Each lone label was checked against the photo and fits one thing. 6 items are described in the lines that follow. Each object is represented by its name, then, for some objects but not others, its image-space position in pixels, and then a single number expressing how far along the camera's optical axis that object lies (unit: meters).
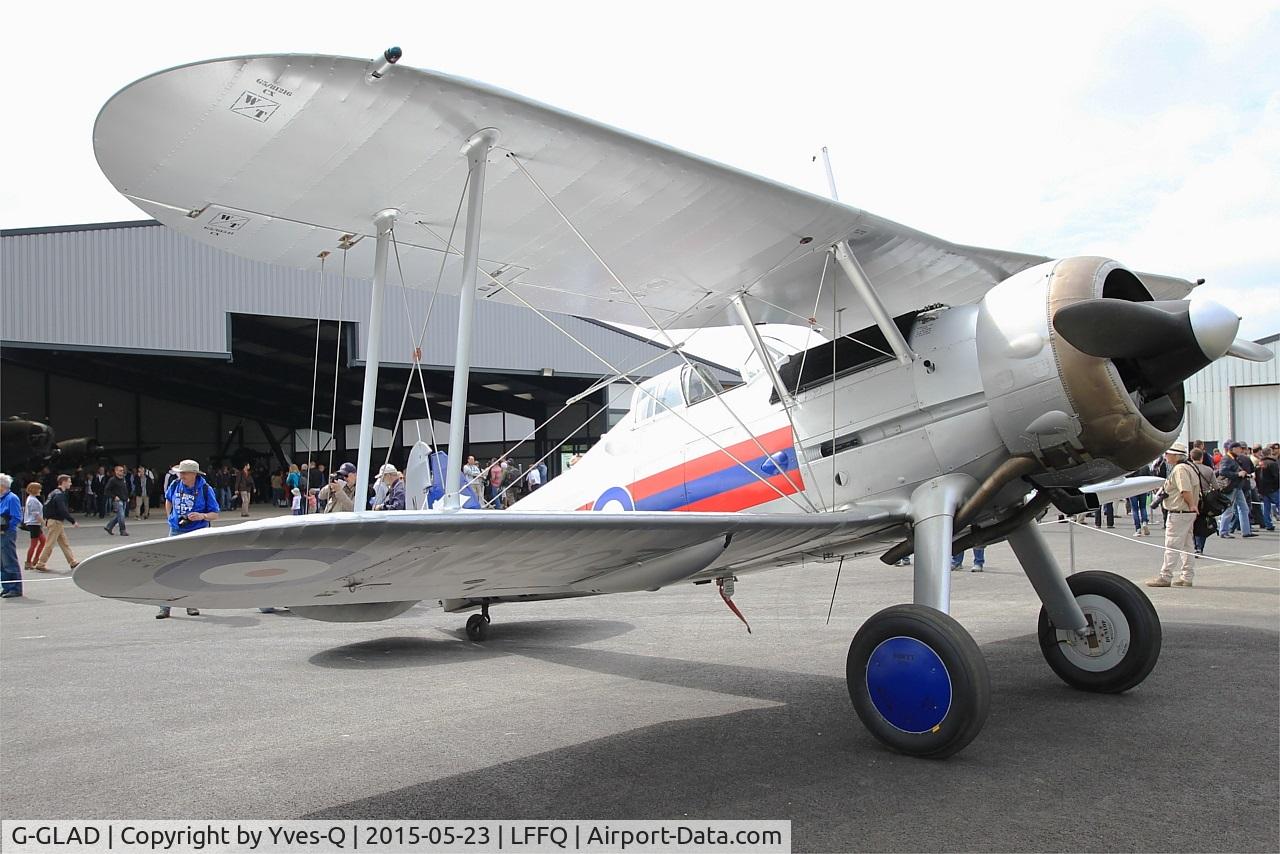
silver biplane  3.53
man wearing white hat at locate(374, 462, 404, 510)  11.18
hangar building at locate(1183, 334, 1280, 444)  28.66
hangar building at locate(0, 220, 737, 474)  24.72
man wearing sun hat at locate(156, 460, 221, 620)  8.77
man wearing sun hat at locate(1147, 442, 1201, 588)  9.77
